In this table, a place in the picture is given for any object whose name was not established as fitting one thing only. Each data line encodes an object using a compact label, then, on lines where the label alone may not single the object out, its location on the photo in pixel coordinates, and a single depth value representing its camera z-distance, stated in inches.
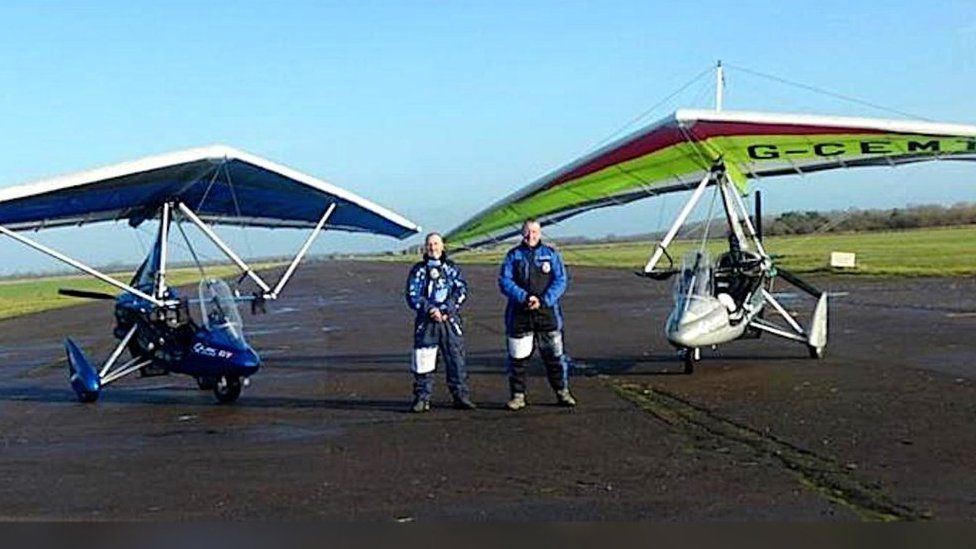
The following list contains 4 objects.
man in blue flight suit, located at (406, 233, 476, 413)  448.1
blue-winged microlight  469.4
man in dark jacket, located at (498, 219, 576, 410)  440.5
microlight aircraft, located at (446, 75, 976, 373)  492.1
